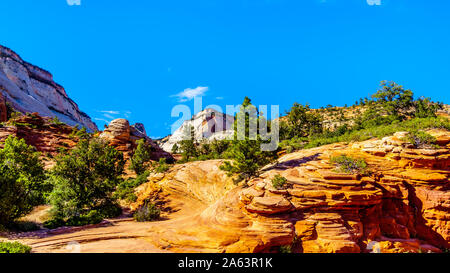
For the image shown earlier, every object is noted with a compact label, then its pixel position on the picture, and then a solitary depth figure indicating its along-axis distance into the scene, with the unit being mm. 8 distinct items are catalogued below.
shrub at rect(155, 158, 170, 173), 29172
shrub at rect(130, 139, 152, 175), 40500
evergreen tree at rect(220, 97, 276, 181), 19172
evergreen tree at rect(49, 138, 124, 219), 18281
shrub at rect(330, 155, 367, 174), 16484
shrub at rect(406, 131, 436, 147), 17609
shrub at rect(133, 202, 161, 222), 18562
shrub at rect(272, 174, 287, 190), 15310
